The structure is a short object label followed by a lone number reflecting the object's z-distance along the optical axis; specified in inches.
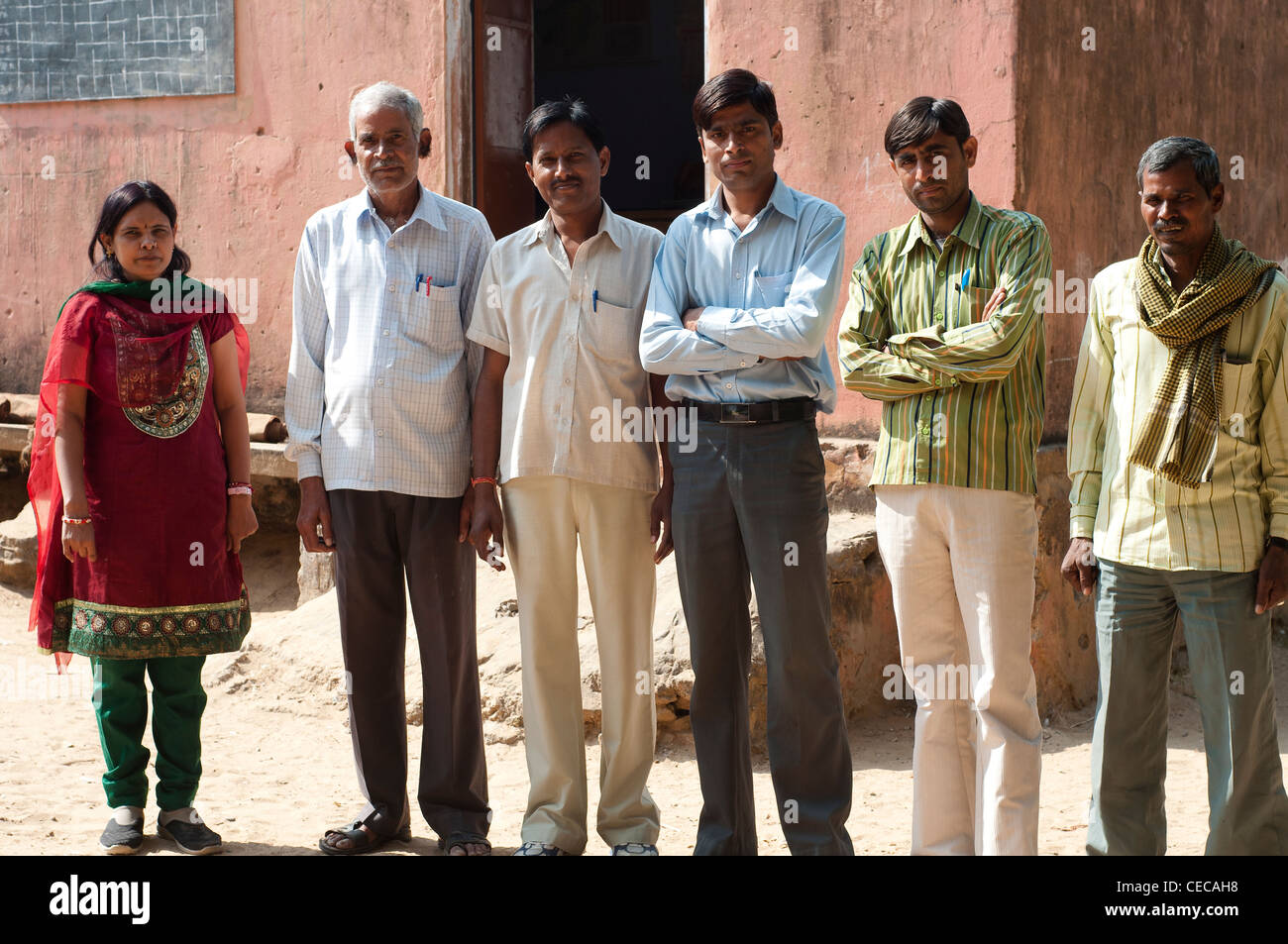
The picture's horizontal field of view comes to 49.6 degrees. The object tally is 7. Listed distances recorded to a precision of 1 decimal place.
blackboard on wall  313.1
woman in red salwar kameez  162.9
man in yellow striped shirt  129.6
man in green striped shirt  135.3
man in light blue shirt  141.6
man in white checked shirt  158.9
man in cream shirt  151.7
